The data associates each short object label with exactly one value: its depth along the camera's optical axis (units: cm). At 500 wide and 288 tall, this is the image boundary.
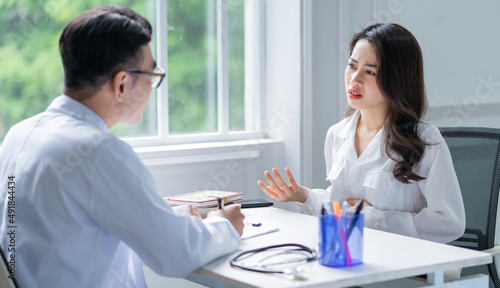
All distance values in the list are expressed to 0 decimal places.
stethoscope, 202
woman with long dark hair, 254
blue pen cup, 205
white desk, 200
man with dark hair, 201
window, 292
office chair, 263
